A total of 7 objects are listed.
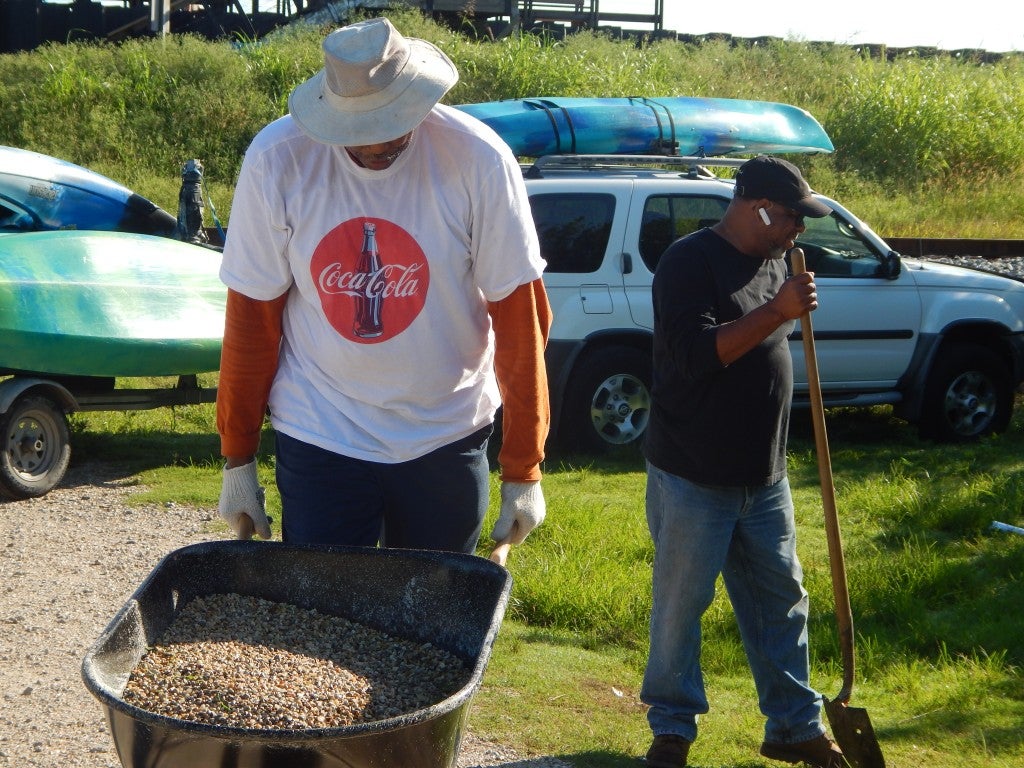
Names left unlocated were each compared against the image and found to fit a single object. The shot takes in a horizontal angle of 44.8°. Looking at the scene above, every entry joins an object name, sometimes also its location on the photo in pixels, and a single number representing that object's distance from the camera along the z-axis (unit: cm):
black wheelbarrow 231
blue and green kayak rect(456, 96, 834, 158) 948
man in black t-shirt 380
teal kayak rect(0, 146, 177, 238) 966
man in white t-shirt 301
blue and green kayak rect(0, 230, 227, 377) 779
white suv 855
